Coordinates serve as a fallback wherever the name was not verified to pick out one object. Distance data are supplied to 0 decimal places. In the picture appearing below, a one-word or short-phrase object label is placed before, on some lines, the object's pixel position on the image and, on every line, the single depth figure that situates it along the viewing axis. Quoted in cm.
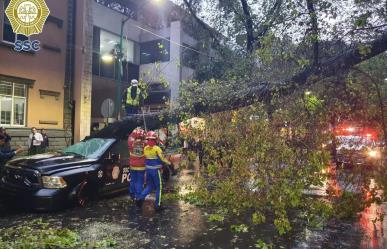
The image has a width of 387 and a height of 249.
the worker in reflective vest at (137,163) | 812
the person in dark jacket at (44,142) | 1516
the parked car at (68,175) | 717
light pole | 1738
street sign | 1536
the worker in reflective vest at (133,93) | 1009
